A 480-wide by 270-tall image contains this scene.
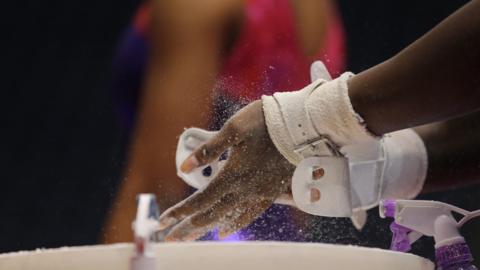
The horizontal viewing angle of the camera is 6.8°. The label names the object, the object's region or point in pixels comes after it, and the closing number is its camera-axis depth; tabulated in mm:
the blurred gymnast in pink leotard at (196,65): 3975
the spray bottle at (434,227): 3691
